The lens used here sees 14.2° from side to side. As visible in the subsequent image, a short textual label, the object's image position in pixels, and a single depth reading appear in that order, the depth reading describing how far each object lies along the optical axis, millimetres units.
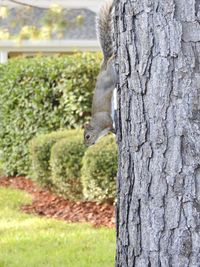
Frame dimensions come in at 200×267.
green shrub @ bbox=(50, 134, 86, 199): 9953
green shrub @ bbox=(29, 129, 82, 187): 10805
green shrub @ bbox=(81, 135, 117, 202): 9211
